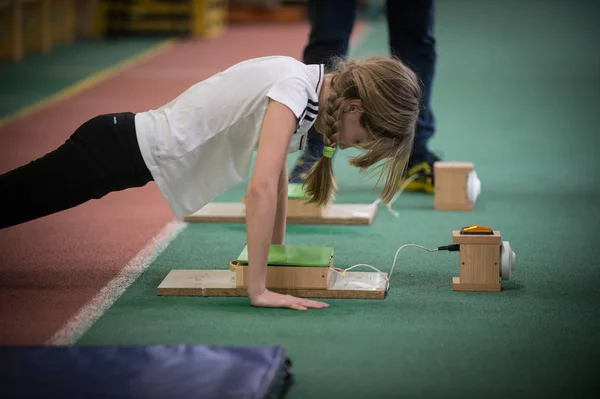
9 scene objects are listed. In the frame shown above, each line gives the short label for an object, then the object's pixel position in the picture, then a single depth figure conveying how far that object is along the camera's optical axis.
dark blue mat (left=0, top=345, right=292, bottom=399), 3.85
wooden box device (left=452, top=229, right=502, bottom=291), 5.25
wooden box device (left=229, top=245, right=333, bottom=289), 5.15
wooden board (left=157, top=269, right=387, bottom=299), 5.20
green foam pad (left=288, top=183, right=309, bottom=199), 6.89
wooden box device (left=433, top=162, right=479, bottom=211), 7.23
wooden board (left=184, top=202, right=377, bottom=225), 6.92
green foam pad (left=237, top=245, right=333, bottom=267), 5.15
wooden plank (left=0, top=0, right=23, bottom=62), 15.48
